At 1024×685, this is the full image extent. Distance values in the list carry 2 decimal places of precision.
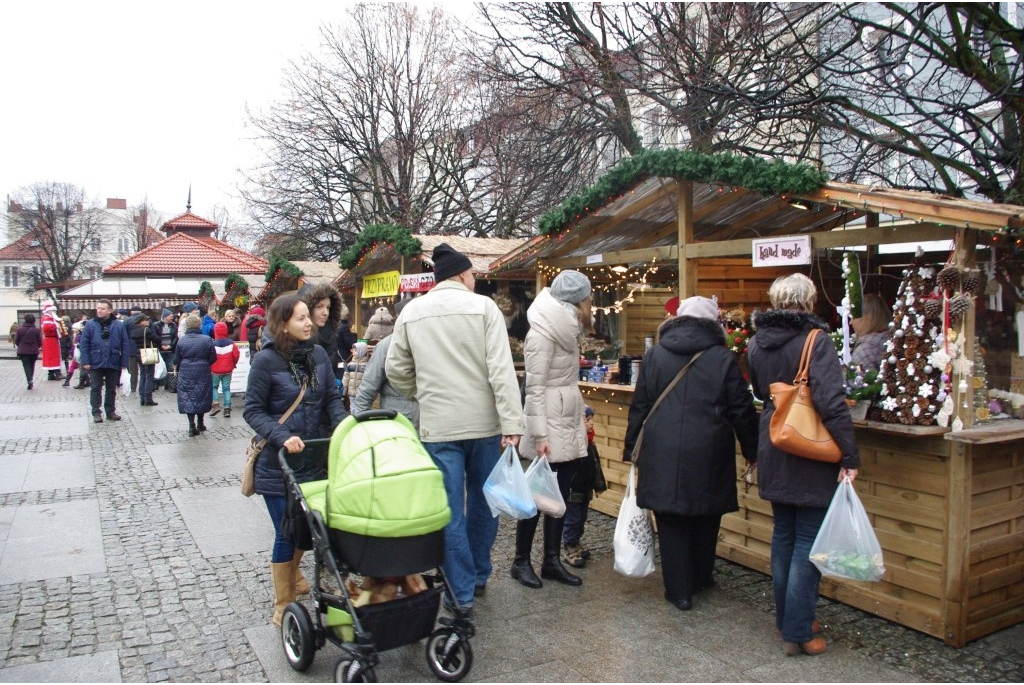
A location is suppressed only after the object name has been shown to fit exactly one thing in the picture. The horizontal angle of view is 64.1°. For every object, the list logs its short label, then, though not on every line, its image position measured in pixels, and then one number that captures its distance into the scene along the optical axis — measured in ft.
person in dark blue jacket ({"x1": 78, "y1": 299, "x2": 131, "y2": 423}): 41.75
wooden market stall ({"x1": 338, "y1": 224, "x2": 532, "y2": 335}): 38.22
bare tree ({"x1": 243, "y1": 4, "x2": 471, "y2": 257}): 80.48
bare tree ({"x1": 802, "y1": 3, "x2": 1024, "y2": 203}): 28.27
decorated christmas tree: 14.33
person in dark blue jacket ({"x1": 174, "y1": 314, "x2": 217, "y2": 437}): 37.29
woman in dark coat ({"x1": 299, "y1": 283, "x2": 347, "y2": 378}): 17.97
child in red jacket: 43.29
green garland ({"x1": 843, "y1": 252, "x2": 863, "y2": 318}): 16.90
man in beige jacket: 14.19
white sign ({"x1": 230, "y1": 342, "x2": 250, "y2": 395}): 50.11
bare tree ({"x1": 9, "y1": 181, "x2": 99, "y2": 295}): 194.90
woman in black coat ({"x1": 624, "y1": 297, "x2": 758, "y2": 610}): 14.97
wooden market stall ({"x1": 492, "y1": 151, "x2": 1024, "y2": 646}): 13.99
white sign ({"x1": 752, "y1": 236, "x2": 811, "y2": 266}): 18.93
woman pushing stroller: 13.93
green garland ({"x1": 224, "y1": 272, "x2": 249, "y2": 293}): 64.03
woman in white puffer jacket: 16.35
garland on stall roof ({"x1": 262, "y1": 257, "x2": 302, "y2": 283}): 50.72
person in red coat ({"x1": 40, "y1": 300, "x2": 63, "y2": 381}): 67.92
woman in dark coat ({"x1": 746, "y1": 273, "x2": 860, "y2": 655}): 12.84
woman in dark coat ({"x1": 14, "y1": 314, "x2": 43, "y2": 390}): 60.44
